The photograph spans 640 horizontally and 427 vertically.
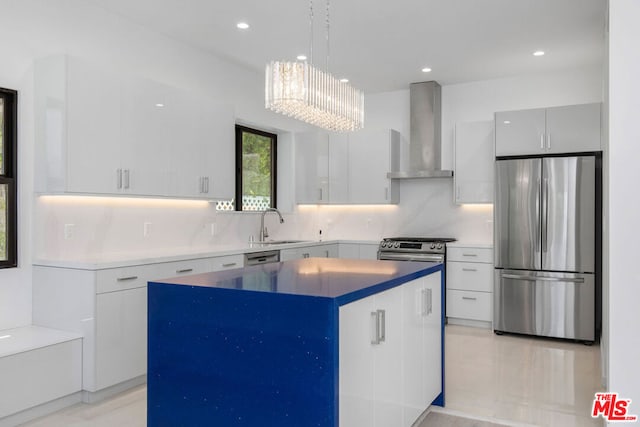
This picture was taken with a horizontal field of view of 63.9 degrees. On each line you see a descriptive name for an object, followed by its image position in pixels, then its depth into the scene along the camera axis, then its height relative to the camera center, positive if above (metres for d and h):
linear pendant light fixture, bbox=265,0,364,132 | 2.71 +0.66
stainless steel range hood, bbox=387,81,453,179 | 6.08 +1.00
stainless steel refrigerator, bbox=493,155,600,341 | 4.80 -0.30
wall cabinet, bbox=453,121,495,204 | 5.61 +0.58
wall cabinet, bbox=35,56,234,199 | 3.50 +0.61
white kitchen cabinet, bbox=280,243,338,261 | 5.36 -0.42
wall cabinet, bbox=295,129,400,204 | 6.24 +0.60
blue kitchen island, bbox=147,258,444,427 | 2.04 -0.59
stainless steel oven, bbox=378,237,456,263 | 5.58 -0.38
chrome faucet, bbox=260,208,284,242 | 5.88 -0.15
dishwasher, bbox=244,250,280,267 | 4.79 -0.42
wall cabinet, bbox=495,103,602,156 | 4.90 +0.83
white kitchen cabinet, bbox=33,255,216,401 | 3.32 -0.67
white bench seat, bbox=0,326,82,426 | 2.92 -0.95
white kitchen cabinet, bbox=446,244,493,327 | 5.42 -0.75
